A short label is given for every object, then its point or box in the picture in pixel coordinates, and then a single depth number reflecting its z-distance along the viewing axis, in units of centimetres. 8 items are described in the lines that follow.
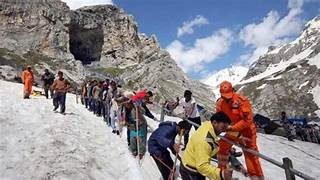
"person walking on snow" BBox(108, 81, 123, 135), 772
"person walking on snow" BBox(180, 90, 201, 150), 604
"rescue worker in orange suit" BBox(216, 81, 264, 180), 405
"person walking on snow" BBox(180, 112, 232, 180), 281
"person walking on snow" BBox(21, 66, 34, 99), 1222
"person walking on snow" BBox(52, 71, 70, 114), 921
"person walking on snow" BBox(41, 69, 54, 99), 1291
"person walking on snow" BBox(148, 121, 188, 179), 410
